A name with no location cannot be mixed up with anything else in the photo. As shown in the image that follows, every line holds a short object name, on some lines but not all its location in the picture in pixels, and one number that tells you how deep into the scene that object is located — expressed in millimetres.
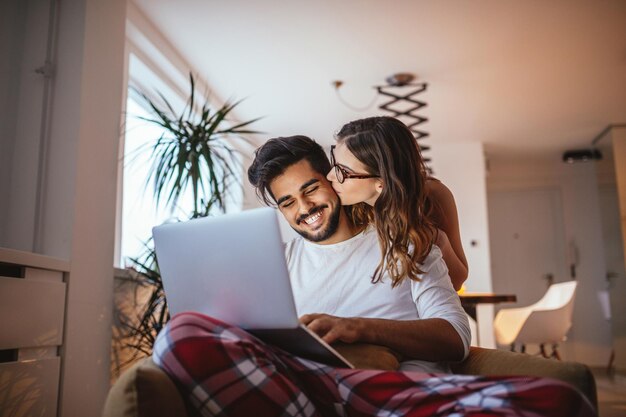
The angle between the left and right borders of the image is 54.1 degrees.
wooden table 3826
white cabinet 2066
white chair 5000
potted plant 3250
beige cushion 955
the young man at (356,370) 1009
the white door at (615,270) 6602
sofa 959
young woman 1563
